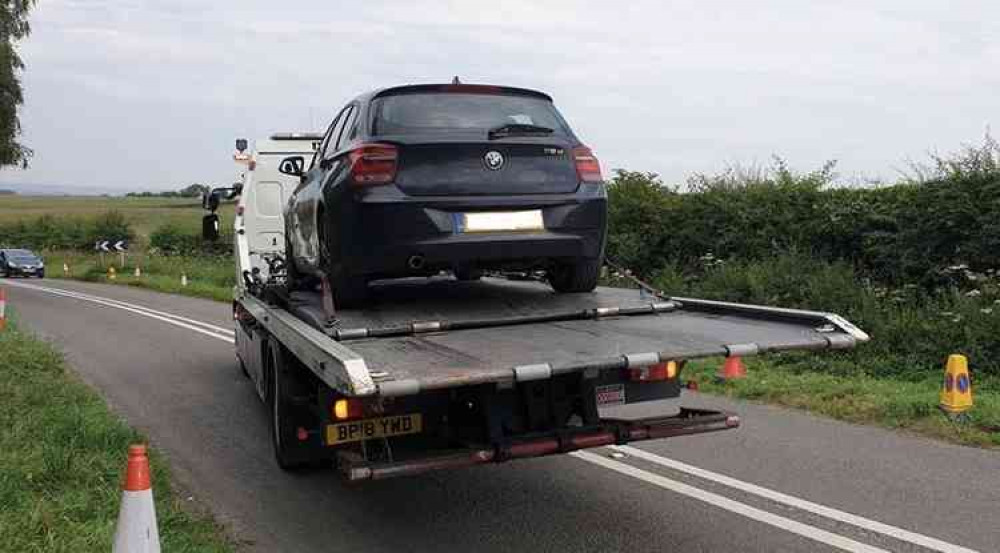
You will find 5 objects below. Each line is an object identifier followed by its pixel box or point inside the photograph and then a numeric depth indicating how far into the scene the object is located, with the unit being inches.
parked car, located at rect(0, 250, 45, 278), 1485.0
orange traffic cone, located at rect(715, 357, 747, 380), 371.2
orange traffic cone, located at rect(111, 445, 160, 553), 142.5
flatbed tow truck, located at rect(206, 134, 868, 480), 163.2
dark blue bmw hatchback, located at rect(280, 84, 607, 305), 202.5
